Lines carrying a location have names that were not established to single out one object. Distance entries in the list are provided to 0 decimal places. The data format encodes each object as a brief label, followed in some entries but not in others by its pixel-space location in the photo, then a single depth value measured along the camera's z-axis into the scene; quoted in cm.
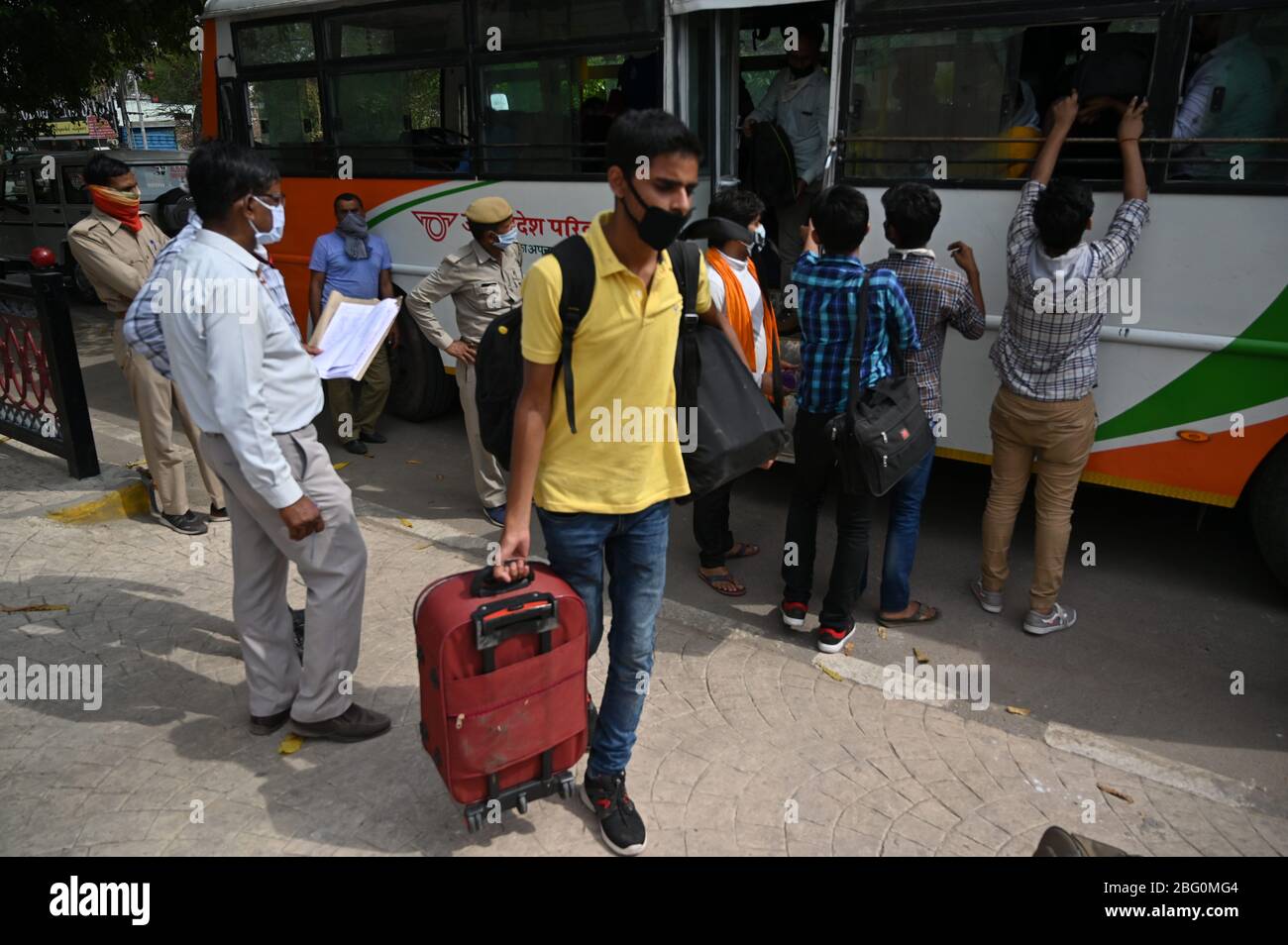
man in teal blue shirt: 655
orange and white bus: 389
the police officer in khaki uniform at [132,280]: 501
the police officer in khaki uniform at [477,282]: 509
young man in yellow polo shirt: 239
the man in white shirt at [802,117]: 571
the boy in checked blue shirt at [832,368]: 368
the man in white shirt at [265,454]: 280
